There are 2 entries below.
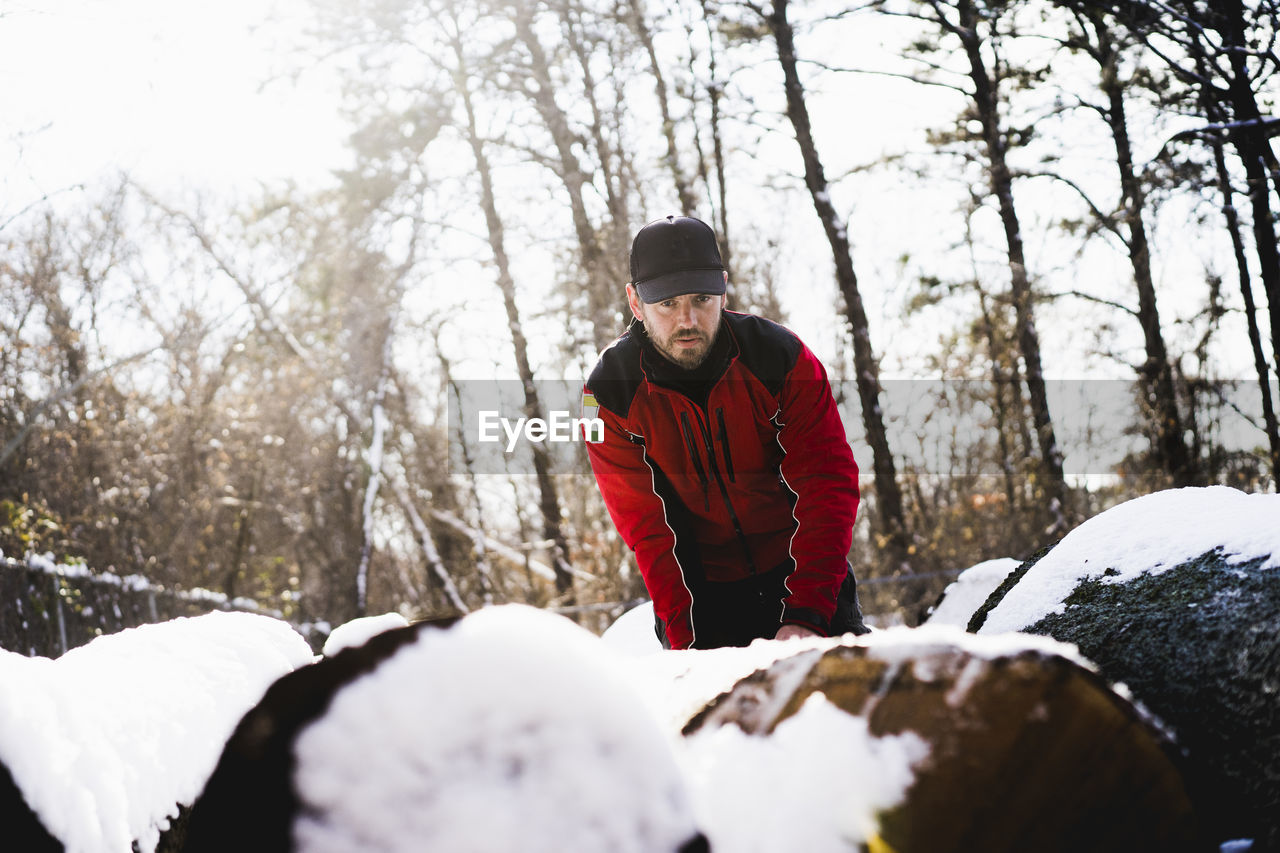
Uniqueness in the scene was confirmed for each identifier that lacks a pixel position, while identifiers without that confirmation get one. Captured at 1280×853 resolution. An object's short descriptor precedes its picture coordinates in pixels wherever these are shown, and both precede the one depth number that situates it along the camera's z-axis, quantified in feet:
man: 9.60
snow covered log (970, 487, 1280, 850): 4.05
